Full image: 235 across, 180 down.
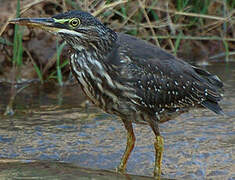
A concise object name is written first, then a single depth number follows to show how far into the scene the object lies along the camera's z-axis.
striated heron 10.21
